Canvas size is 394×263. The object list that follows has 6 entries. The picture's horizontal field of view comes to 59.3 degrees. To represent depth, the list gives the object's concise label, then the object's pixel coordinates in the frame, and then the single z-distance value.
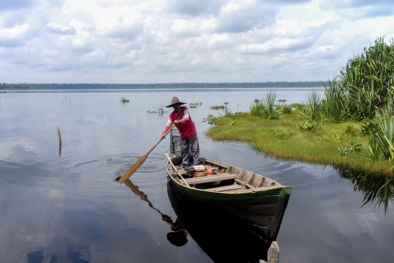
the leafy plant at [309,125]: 19.92
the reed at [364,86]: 19.44
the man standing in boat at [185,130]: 10.92
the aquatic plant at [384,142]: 12.52
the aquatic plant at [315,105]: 21.67
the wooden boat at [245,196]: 7.17
